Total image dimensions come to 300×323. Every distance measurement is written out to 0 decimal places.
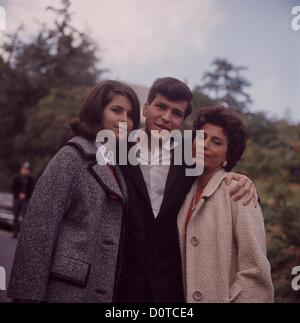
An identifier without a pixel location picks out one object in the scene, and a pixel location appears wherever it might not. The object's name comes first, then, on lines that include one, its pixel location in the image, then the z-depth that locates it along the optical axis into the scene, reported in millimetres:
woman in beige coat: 1430
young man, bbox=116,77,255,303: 1473
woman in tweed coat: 1343
